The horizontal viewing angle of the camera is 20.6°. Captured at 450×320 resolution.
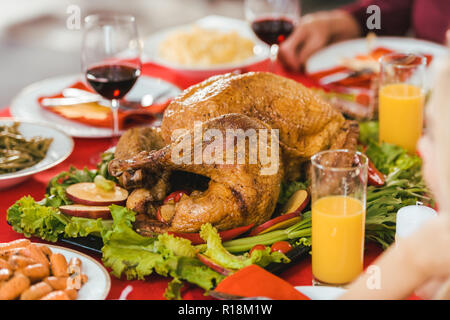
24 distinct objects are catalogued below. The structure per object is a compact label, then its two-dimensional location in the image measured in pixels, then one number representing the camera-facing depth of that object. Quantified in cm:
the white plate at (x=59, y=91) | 177
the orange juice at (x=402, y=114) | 170
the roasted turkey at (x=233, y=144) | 146
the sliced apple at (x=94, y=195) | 151
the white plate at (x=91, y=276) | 136
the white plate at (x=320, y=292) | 136
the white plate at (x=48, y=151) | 160
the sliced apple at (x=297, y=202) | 151
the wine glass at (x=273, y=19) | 186
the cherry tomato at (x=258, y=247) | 145
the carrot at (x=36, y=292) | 134
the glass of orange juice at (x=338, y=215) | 138
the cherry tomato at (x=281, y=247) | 145
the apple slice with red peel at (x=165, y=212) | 149
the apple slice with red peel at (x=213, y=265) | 141
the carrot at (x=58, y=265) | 138
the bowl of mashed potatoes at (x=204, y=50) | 192
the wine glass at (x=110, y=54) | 165
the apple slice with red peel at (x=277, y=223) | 148
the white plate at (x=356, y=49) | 198
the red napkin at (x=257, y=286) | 136
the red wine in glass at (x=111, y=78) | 165
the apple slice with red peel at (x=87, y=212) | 149
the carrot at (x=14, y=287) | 134
